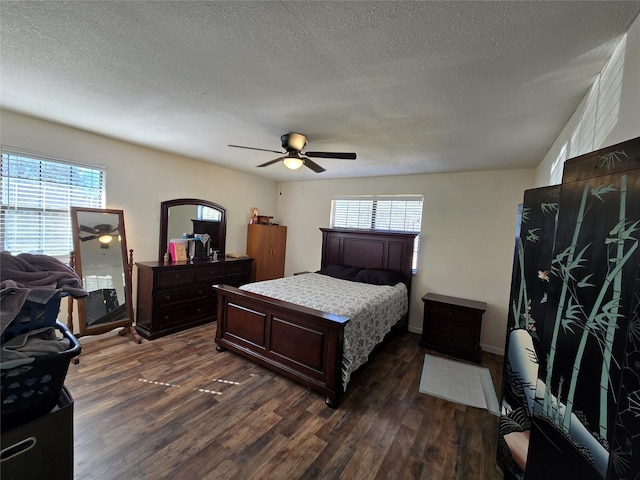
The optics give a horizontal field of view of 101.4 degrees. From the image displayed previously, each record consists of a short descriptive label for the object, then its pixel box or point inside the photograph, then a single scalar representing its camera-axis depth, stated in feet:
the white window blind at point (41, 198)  8.25
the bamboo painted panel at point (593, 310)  2.57
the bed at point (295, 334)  7.58
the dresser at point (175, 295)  10.89
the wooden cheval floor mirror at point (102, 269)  9.58
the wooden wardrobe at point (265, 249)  15.90
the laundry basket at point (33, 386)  2.25
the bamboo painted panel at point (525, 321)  4.86
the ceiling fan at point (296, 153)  7.89
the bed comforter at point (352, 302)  8.13
